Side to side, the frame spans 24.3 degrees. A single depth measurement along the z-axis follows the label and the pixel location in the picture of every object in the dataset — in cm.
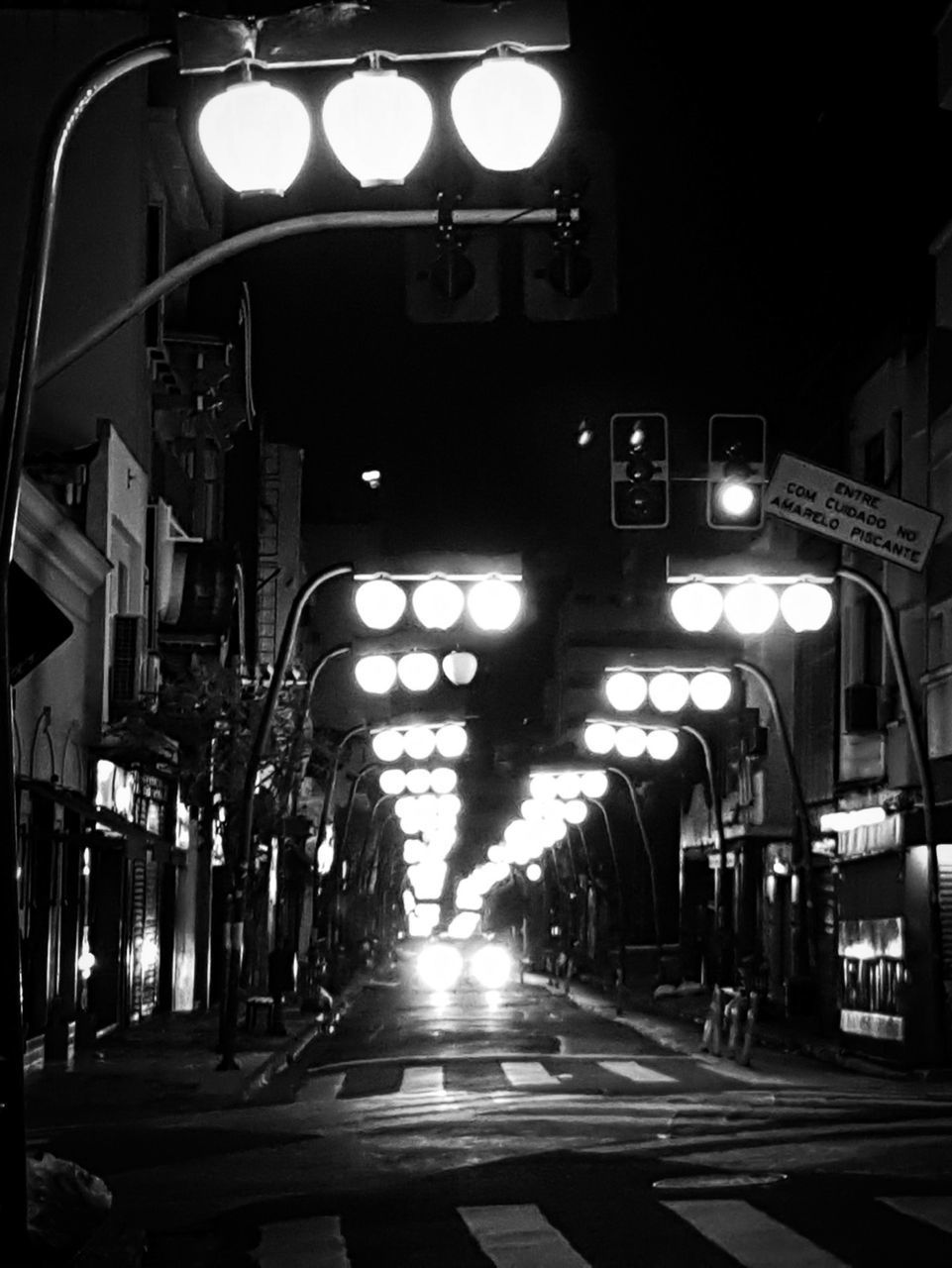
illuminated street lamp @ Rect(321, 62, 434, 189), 1046
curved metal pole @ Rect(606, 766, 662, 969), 6381
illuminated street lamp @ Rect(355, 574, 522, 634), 3069
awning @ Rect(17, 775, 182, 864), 2823
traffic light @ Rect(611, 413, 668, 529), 2012
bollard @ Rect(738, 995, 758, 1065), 3209
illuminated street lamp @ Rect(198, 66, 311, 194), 1075
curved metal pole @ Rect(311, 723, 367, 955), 5624
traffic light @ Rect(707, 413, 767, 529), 2011
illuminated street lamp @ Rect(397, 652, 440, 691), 3731
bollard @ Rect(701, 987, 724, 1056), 3488
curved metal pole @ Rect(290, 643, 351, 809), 4227
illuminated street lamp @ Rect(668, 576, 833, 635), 3053
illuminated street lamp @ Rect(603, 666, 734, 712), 3962
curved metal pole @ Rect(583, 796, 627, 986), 6660
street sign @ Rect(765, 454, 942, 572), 2297
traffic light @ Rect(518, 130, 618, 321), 1073
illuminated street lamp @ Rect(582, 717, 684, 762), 4747
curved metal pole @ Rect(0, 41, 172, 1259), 1137
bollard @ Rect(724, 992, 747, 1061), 3331
